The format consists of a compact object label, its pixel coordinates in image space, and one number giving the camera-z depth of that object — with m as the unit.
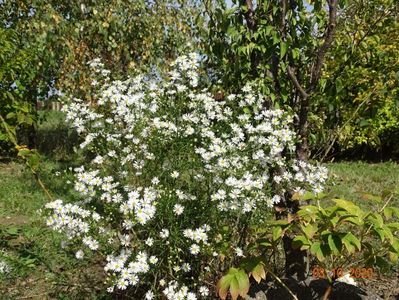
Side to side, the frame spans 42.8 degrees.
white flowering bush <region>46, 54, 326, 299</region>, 2.61
